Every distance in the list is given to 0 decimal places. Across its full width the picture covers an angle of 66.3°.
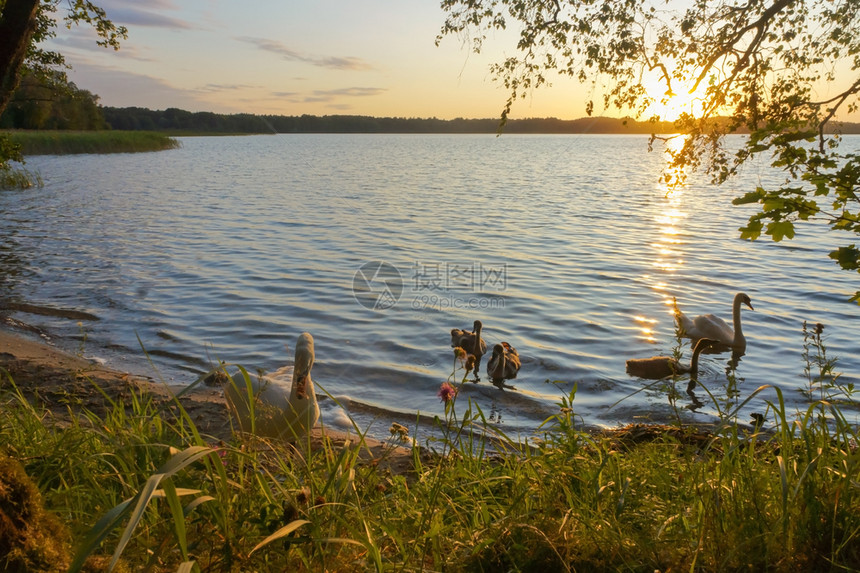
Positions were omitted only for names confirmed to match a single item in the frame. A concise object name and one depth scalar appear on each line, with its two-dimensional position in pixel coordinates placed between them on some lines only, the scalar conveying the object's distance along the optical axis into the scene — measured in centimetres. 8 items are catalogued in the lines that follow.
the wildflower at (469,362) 336
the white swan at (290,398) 539
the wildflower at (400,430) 356
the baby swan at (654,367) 904
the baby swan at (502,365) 914
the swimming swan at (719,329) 1047
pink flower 333
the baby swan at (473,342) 1006
